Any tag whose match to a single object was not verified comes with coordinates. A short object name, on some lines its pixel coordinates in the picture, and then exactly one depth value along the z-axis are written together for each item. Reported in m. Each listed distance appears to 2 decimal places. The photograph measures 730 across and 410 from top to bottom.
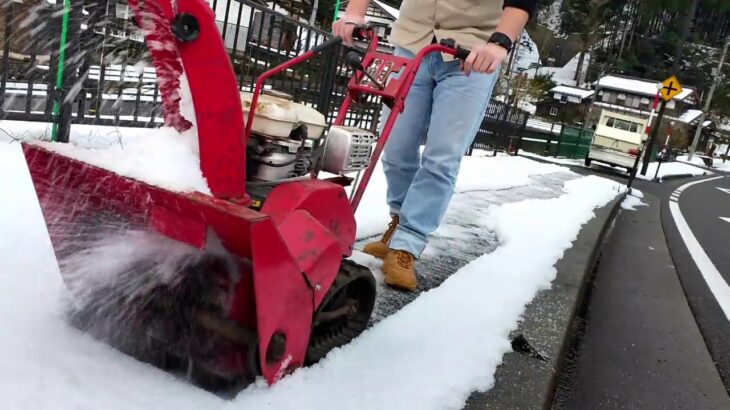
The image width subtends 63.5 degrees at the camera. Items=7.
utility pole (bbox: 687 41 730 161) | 42.53
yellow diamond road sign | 16.06
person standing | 2.46
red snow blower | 1.18
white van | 19.39
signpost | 15.33
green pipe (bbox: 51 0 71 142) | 3.53
